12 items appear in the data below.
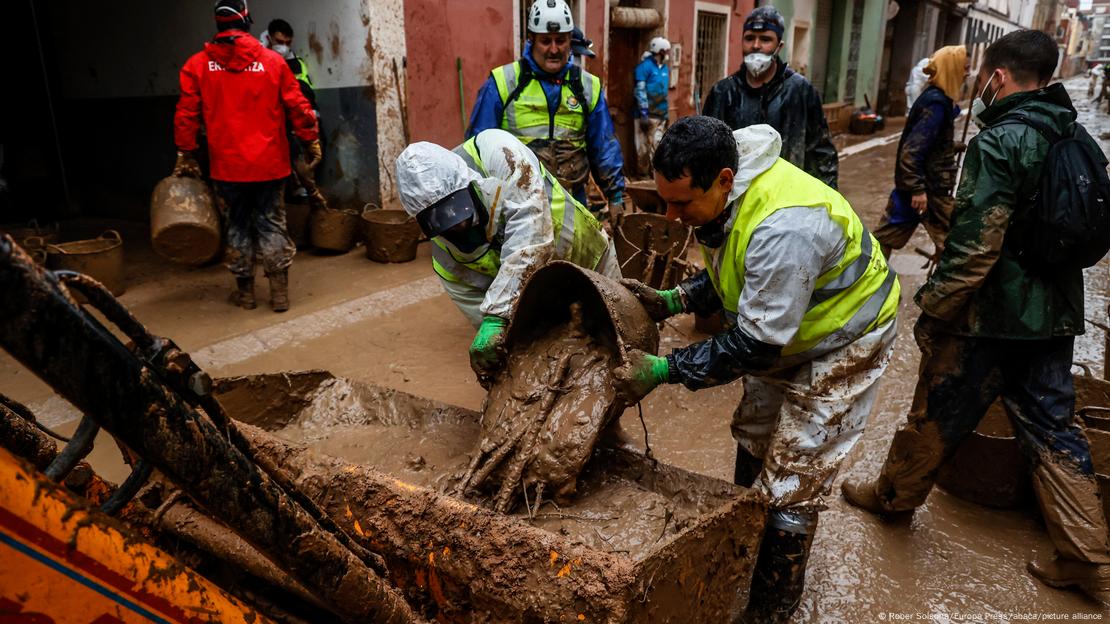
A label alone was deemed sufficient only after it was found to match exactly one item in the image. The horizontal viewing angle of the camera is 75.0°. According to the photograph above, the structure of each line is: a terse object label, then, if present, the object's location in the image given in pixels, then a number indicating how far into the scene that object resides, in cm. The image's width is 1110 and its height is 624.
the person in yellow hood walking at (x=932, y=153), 479
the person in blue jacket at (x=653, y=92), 1017
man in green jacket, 249
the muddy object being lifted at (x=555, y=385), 239
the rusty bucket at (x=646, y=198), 628
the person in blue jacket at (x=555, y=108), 442
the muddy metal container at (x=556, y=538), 182
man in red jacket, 479
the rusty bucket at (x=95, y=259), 508
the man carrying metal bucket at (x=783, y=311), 209
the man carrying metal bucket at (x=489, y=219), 287
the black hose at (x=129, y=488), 125
